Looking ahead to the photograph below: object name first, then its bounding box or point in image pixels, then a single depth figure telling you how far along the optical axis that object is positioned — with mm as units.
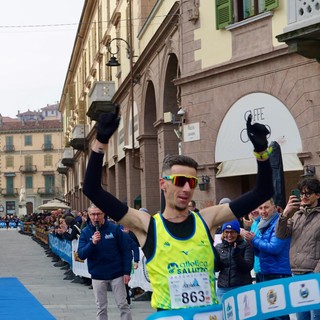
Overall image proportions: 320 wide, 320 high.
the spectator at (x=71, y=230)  20734
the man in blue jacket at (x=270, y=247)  8492
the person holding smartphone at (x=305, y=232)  8211
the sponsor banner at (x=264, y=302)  4777
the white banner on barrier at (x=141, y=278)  14547
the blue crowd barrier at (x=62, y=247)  22075
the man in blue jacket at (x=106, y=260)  10508
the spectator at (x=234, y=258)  8625
